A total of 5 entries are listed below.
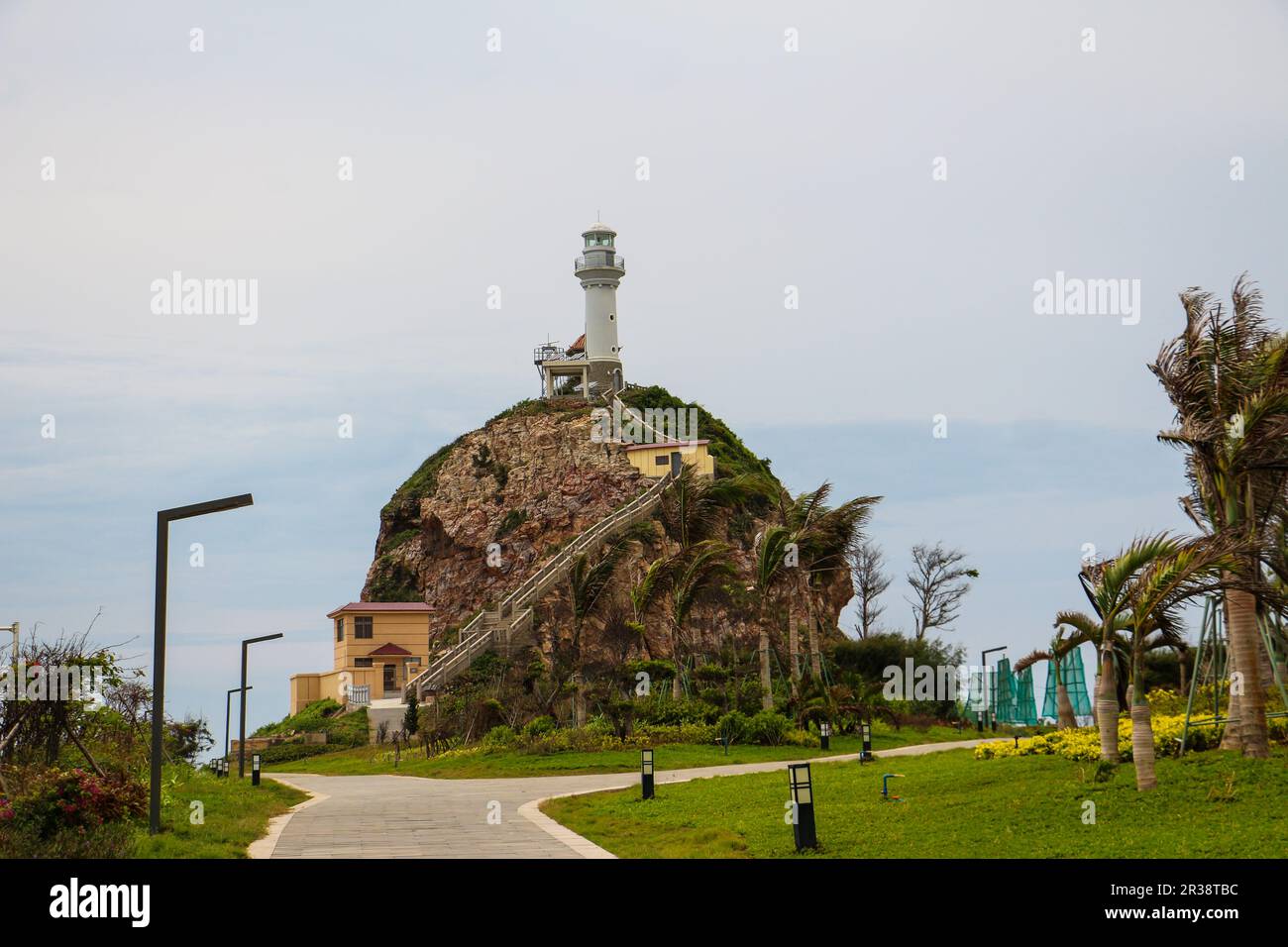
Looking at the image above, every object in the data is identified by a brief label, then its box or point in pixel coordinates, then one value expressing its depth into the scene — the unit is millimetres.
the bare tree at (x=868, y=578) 64125
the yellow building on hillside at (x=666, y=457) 68438
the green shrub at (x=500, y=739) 35531
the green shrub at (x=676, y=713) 37469
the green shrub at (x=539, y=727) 36469
